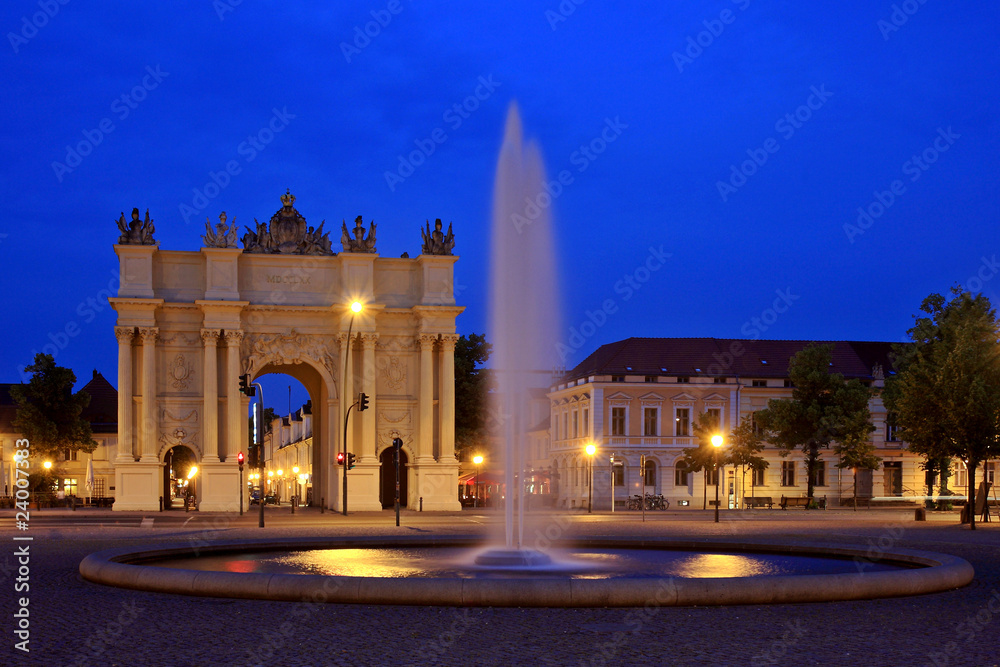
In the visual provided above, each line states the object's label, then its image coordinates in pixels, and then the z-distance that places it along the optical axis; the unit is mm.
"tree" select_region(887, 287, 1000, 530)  40219
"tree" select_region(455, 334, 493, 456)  74188
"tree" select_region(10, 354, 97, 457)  73375
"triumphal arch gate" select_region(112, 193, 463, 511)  53781
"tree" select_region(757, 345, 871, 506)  66000
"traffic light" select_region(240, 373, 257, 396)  43766
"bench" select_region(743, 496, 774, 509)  68188
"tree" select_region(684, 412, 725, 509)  65438
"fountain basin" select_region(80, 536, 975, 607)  14094
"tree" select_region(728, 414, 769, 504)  65000
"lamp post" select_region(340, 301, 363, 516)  49000
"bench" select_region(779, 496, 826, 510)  65400
